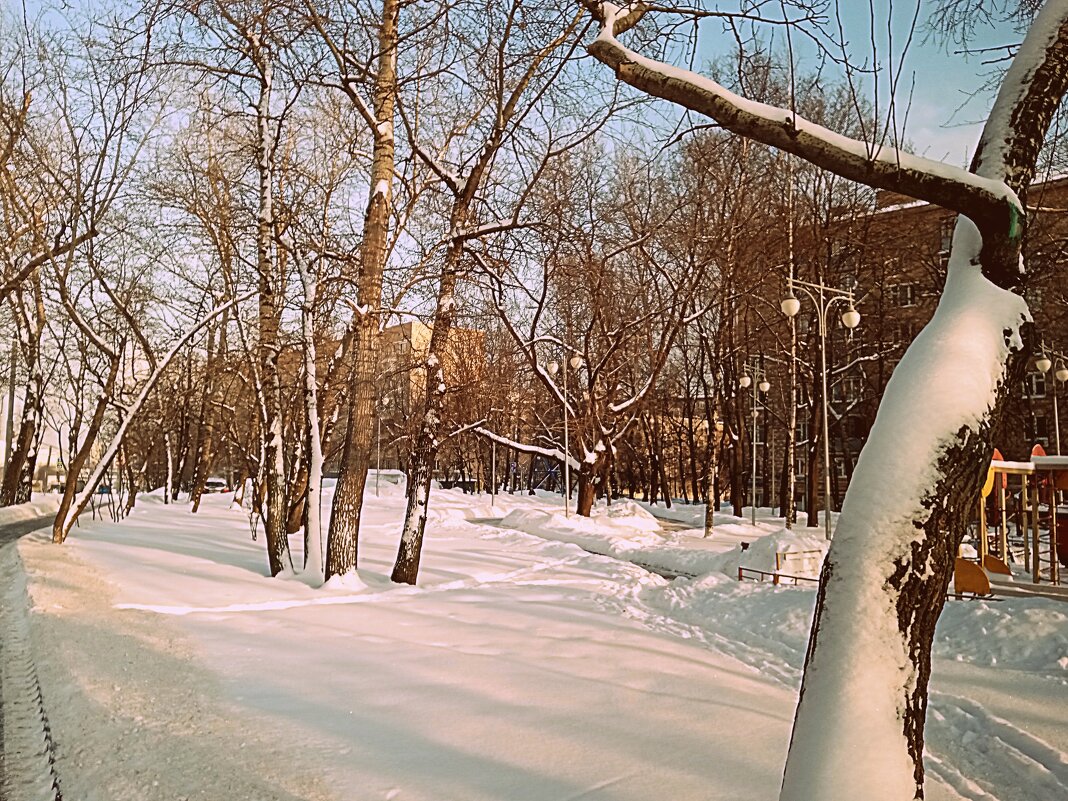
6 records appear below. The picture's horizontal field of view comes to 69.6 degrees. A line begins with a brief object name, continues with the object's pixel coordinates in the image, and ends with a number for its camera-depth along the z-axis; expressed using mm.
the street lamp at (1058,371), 23859
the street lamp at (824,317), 19250
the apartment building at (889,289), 29375
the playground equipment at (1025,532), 12211
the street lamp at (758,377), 29150
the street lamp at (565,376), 27219
